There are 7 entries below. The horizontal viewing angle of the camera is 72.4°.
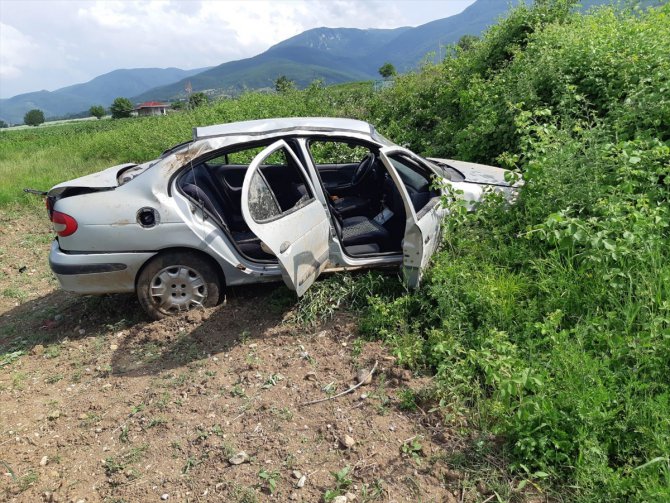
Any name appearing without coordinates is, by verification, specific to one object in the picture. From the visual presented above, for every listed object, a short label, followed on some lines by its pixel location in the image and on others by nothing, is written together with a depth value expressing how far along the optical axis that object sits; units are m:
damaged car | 3.88
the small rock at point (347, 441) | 2.79
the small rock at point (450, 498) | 2.38
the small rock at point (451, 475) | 2.49
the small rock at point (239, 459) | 2.75
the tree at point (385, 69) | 58.58
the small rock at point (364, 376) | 3.30
